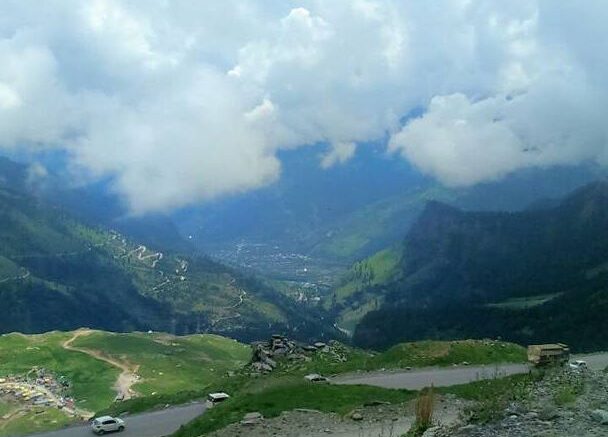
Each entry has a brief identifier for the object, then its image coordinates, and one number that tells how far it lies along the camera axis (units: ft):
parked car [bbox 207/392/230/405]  192.49
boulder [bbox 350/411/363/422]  121.80
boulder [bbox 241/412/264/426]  118.62
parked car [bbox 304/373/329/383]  184.75
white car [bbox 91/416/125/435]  194.39
